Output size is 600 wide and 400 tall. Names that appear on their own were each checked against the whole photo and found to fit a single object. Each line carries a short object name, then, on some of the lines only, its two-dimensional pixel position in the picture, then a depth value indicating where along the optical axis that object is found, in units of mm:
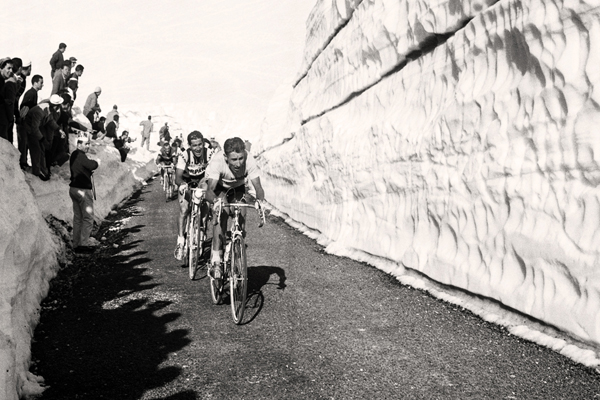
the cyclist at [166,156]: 20219
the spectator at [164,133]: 28997
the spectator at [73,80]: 22873
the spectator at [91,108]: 24800
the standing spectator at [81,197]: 11273
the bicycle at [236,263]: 6883
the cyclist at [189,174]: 9648
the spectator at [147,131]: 41531
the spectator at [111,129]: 27302
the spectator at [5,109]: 11445
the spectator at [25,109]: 12555
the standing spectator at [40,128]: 12609
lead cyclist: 7418
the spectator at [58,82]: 18516
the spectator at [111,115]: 29803
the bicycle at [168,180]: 20180
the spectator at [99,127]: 24188
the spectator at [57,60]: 19656
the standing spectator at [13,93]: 11648
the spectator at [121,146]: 27516
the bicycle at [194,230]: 9227
